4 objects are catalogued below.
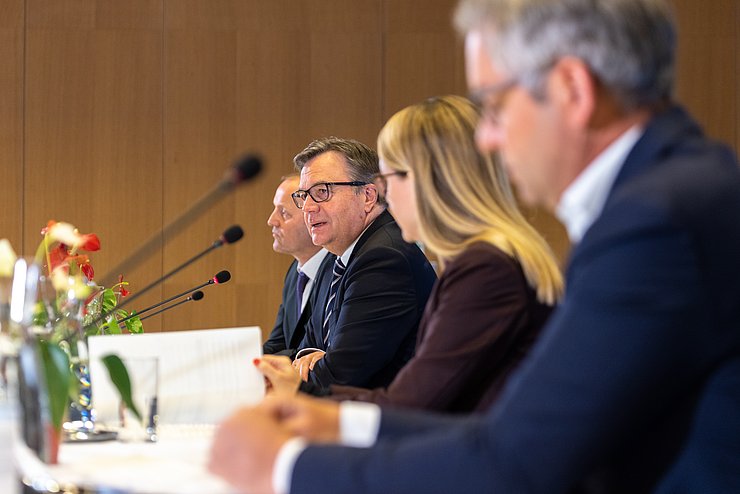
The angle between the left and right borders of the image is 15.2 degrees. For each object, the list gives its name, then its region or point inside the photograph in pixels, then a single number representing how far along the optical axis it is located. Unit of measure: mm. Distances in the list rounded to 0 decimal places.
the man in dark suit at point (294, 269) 8944
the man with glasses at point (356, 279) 8352
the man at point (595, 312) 3650
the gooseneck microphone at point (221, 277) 8386
